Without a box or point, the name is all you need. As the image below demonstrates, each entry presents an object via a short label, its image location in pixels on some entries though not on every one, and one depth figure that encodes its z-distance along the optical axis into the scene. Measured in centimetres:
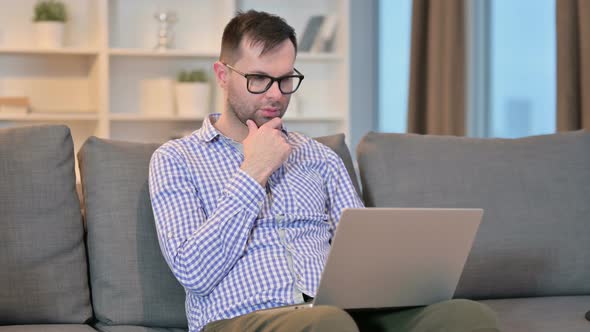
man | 297
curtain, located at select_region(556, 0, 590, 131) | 585
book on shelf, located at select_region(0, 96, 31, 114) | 754
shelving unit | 773
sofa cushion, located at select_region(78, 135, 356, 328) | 347
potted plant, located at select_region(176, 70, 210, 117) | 793
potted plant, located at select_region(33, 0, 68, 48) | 763
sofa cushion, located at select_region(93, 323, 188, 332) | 342
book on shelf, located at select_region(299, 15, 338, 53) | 826
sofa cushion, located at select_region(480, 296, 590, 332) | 344
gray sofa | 342
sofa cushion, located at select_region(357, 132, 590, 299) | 397
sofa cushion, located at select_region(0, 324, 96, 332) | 329
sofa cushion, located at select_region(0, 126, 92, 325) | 337
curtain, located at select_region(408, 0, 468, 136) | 718
